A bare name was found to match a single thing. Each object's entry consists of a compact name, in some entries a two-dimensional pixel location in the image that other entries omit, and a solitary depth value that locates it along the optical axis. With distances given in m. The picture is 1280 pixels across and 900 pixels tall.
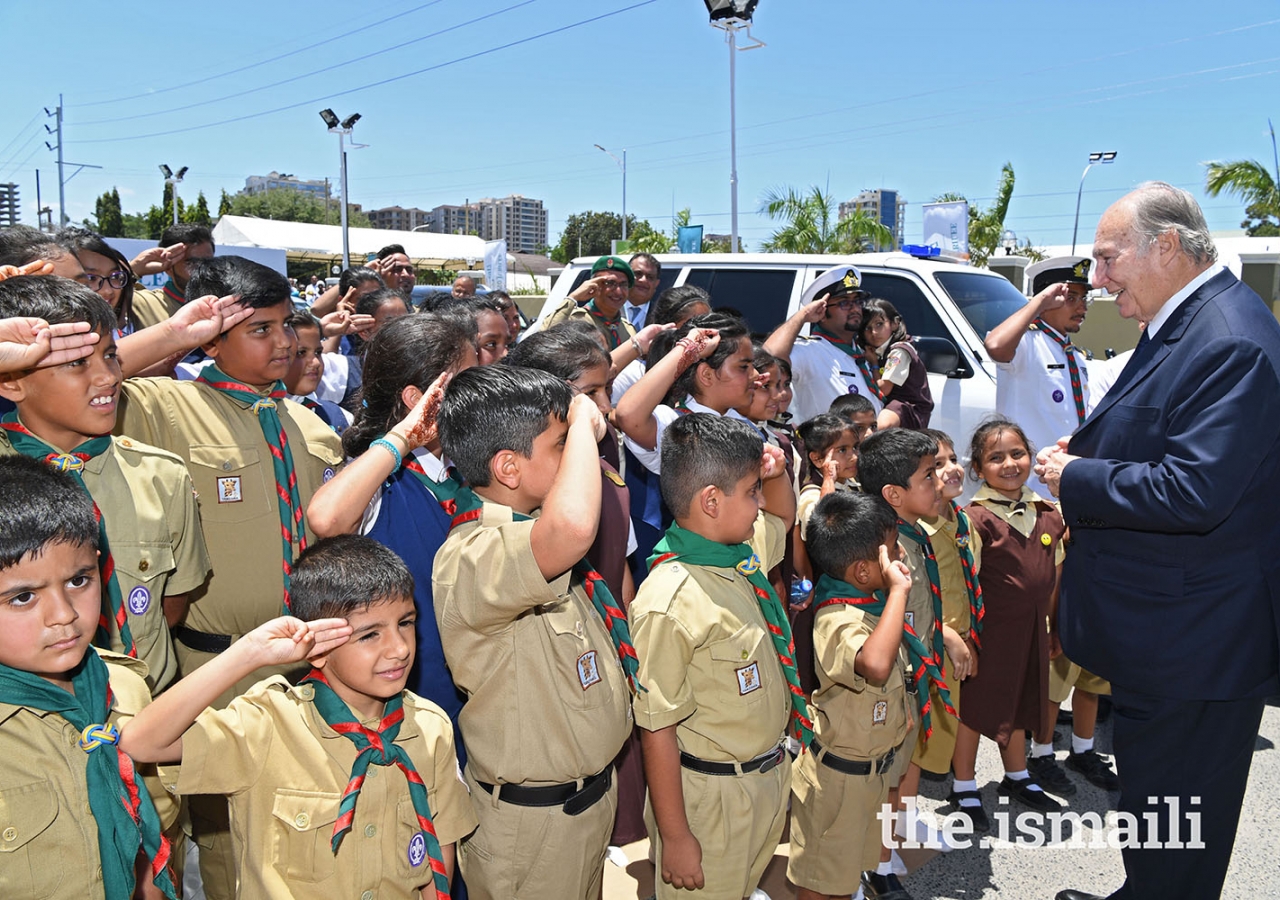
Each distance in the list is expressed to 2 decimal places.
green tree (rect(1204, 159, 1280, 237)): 20.30
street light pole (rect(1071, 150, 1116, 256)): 27.38
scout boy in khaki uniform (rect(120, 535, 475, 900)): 1.93
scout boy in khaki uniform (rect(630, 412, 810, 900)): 2.47
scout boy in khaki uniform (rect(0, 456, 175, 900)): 1.73
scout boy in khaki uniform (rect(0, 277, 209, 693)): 2.26
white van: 6.34
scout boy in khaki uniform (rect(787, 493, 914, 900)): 2.99
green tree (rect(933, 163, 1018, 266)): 24.95
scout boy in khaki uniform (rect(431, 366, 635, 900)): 2.17
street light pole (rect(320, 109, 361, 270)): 26.05
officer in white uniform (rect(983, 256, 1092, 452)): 5.23
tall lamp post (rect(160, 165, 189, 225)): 41.31
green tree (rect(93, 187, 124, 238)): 58.59
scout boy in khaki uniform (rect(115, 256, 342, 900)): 2.76
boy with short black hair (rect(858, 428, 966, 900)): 3.30
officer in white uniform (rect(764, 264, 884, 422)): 5.53
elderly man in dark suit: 2.65
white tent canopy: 30.39
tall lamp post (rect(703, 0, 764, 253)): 14.99
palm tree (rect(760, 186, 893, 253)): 17.89
